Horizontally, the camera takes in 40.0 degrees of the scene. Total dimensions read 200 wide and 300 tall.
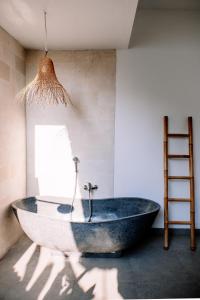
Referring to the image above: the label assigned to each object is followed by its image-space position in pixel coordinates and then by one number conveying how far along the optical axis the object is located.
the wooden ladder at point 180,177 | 3.50
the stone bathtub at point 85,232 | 2.74
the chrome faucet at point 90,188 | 3.52
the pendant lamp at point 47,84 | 2.96
